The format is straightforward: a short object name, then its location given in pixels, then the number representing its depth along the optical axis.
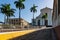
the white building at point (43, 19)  31.43
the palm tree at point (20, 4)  25.47
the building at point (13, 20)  31.21
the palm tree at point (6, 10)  26.46
